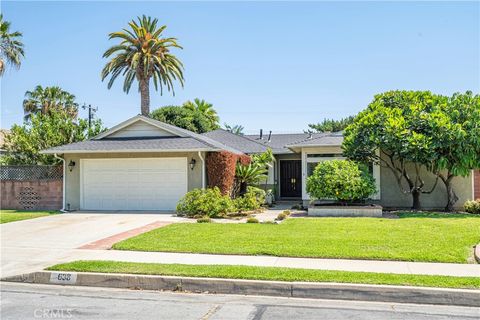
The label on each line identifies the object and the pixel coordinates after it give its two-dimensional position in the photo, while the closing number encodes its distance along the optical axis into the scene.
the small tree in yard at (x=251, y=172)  18.94
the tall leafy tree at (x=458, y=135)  14.52
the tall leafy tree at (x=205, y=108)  40.34
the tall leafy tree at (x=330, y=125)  51.09
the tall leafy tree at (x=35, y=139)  19.95
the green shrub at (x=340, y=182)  14.81
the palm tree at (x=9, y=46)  24.11
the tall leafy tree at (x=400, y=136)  14.88
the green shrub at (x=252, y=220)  12.82
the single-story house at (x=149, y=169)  16.86
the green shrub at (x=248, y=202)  15.88
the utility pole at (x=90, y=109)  39.59
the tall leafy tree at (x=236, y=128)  49.28
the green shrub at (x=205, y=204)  14.59
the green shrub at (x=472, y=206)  15.18
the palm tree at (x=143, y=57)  27.70
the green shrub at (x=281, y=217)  13.48
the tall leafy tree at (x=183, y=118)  34.47
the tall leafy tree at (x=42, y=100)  37.28
